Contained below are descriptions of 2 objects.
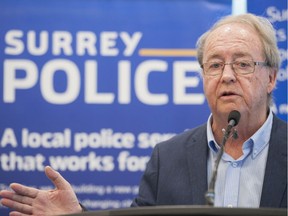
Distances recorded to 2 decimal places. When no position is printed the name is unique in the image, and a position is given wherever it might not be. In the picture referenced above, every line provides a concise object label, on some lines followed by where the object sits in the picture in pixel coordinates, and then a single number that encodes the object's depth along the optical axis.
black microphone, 3.03
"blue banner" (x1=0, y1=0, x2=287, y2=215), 4.07
